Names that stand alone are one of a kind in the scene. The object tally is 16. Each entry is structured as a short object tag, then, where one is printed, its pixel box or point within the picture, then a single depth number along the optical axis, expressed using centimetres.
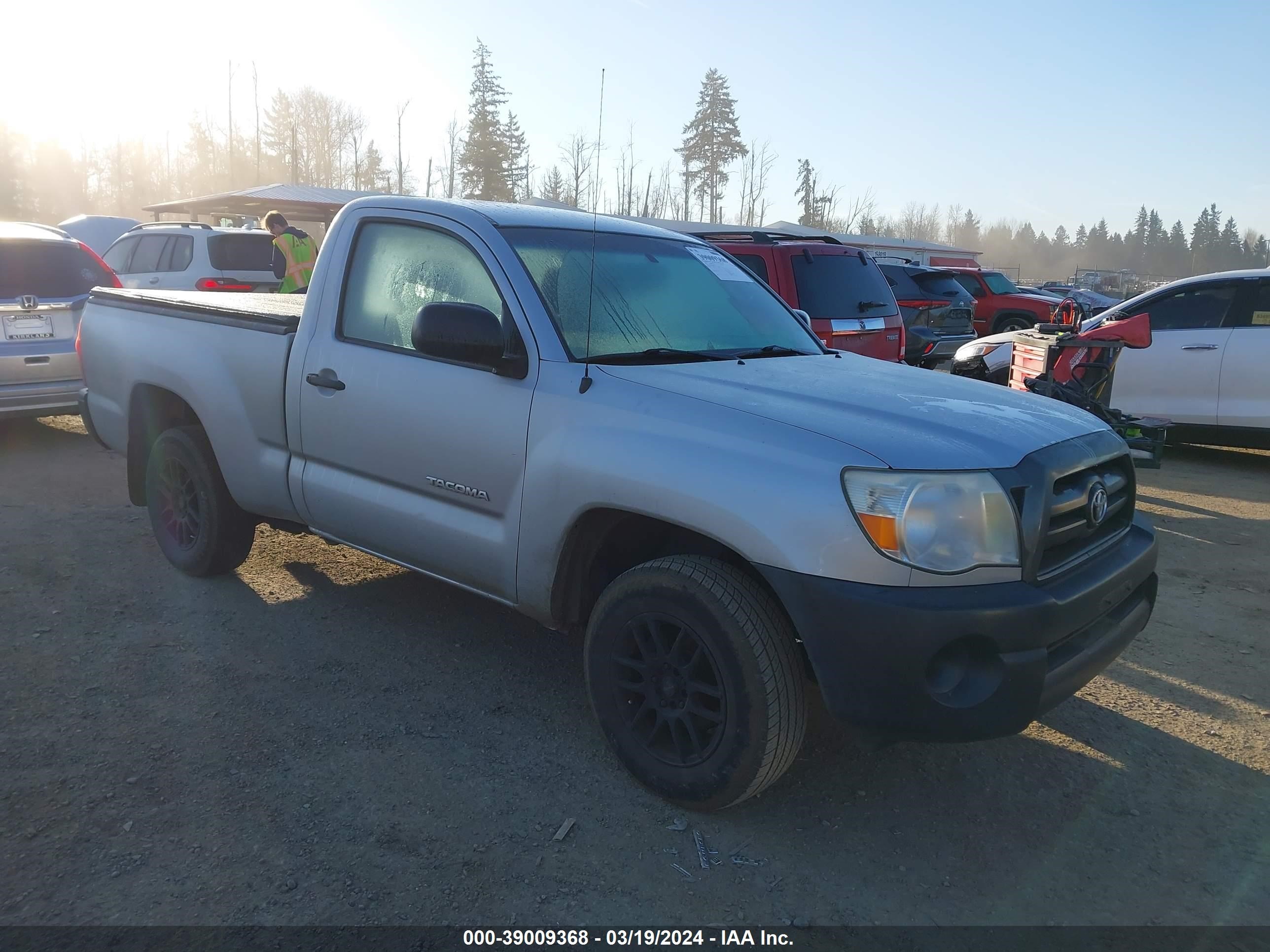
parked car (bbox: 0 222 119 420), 747
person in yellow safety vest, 961
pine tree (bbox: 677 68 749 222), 5578
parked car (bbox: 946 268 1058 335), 1775
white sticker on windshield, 430
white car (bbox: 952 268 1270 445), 814
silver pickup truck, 257
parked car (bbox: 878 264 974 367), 1232
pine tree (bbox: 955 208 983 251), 14075
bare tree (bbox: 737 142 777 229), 6744
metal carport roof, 2933
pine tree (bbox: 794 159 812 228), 7762
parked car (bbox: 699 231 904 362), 811
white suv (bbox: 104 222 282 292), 1223
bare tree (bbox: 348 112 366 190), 6950
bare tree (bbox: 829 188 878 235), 7671
